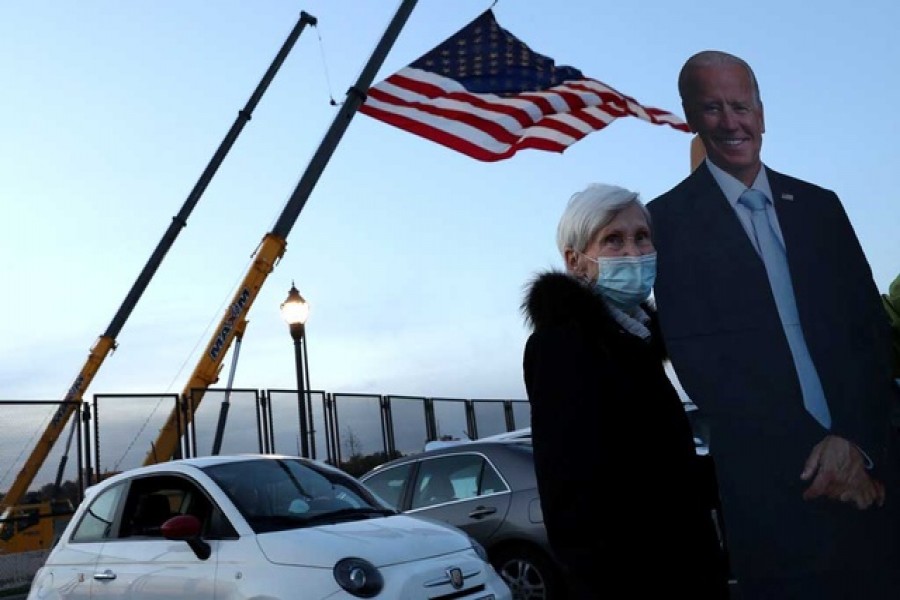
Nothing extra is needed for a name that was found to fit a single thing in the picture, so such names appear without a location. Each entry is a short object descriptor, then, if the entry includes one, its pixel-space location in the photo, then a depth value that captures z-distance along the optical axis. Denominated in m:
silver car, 8.79
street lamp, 16.06
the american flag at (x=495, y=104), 11.19
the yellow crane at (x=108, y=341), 15.38
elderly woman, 2.46
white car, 6.61
